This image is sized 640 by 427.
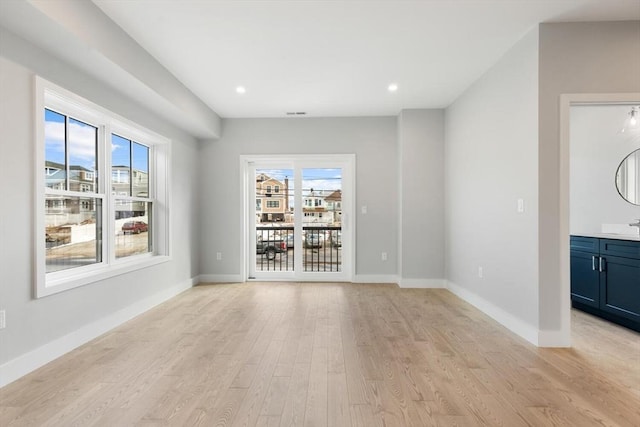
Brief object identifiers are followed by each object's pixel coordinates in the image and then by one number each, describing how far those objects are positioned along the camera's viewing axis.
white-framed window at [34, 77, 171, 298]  2.57
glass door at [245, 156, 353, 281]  5.48
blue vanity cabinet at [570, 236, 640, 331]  3.13
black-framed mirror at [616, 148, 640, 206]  3.81
